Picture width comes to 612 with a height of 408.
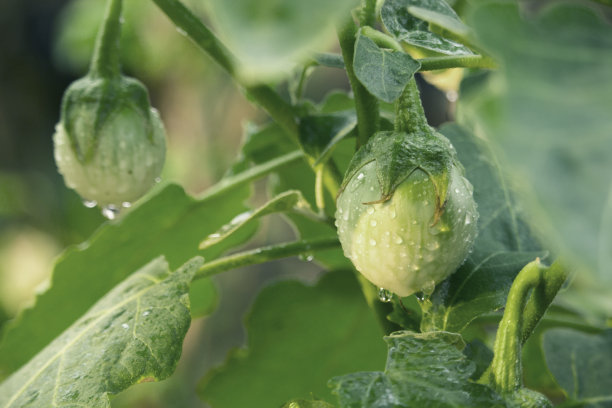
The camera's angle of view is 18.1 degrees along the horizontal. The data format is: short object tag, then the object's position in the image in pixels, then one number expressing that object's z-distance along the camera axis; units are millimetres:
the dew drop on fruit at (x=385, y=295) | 626
